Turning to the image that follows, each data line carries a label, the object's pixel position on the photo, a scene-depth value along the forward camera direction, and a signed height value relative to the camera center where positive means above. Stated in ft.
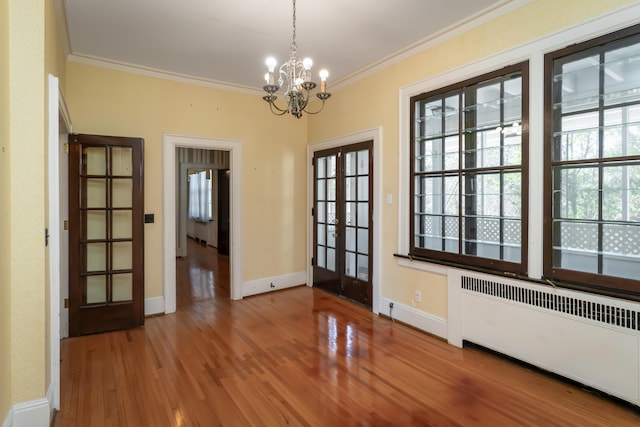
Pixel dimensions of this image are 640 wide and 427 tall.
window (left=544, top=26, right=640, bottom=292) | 7.39 +1.09
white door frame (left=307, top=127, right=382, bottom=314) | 13.25 +0.25
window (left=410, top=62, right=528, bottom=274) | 9.32 +1.16
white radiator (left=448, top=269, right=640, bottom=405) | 7.34 -2.94
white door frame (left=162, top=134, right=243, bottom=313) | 13.71 +0.10
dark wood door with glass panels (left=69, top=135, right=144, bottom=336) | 11.46 -0.91
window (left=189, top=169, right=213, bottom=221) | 32.24 +1.54
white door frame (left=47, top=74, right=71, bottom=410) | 7.16 -0.70
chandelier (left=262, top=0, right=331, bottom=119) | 7.76 +2.90
